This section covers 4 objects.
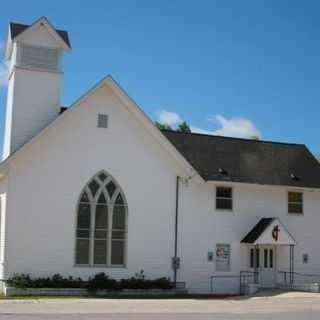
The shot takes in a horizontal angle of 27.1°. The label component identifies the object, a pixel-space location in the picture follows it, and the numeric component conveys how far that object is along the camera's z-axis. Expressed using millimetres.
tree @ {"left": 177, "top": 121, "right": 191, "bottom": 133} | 62781
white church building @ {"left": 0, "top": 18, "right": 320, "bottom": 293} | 29297
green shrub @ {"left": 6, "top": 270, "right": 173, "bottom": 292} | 28156
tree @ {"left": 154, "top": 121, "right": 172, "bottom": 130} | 59406
